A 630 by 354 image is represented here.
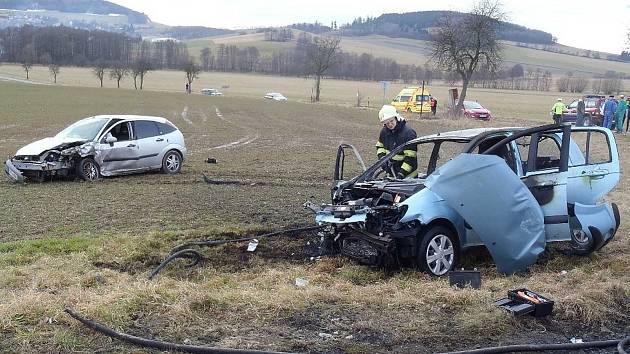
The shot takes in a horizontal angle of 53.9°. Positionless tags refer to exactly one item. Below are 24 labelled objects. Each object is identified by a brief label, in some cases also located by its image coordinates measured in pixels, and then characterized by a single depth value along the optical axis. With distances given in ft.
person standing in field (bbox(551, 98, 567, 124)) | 94.17
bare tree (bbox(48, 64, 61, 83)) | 285.35
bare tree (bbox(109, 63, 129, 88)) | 293.64
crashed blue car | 20.95
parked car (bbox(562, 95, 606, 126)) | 96.53
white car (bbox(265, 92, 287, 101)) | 220.19
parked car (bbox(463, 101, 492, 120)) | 120.88
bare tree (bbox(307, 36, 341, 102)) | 231.71
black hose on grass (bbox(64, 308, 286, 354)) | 13.09
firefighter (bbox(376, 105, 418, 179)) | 26.20
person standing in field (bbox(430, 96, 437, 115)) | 128.57
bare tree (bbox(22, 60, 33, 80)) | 311.88
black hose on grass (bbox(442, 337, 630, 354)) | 13.53
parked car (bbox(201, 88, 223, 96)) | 246.47
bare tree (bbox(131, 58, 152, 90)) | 284.20
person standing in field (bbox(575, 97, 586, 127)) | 93.61
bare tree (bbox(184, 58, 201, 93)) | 279.28
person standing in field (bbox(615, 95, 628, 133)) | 86.79
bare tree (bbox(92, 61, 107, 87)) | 289.74
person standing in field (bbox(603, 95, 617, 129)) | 87.30
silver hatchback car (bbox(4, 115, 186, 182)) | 41.37
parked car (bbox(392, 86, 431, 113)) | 132.67
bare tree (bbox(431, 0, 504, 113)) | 132.77
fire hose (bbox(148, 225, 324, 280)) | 21.85
